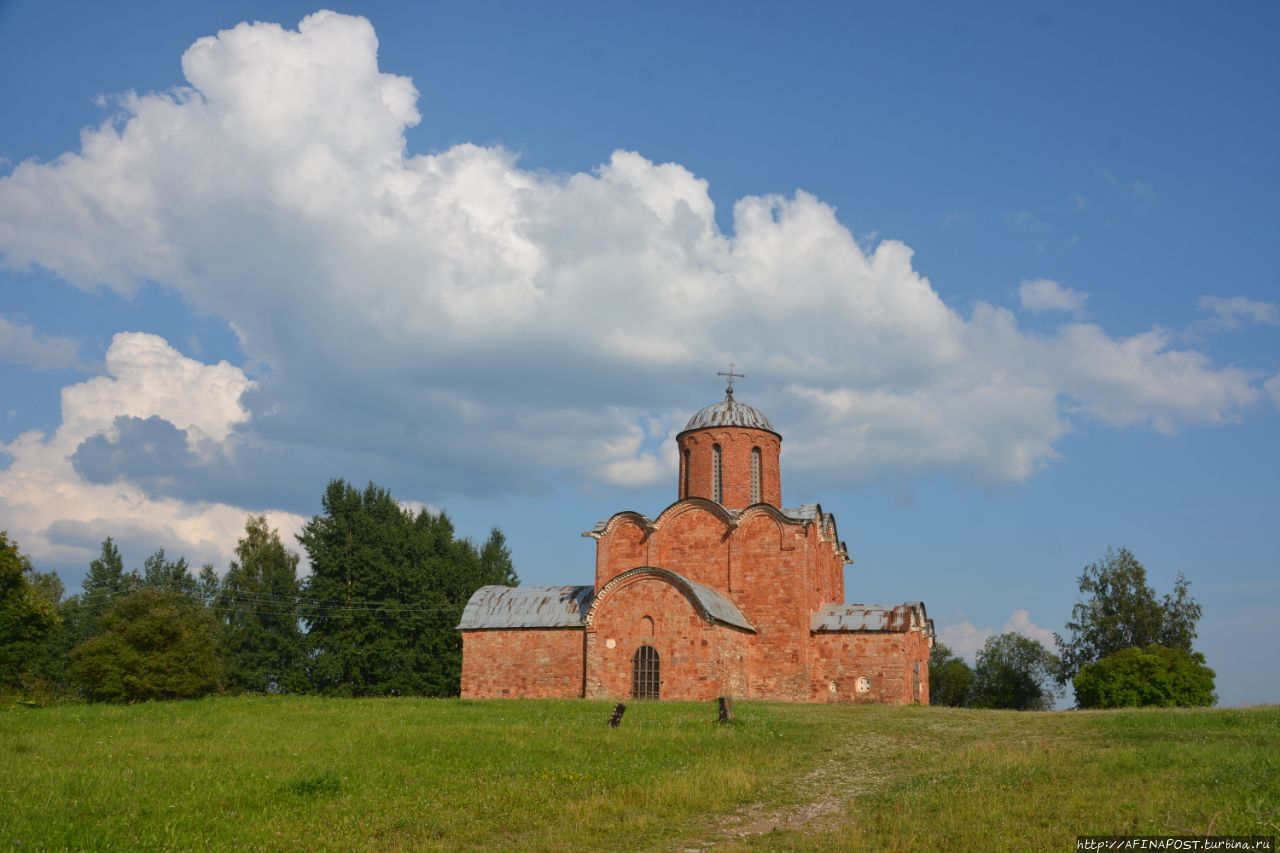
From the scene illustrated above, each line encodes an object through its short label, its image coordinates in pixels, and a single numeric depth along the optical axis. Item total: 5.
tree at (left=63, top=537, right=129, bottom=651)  51.53
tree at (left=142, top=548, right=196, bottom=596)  55.25
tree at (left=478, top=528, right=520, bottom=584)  51.41
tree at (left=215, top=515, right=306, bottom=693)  46.12
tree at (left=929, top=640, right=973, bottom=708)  57.84
